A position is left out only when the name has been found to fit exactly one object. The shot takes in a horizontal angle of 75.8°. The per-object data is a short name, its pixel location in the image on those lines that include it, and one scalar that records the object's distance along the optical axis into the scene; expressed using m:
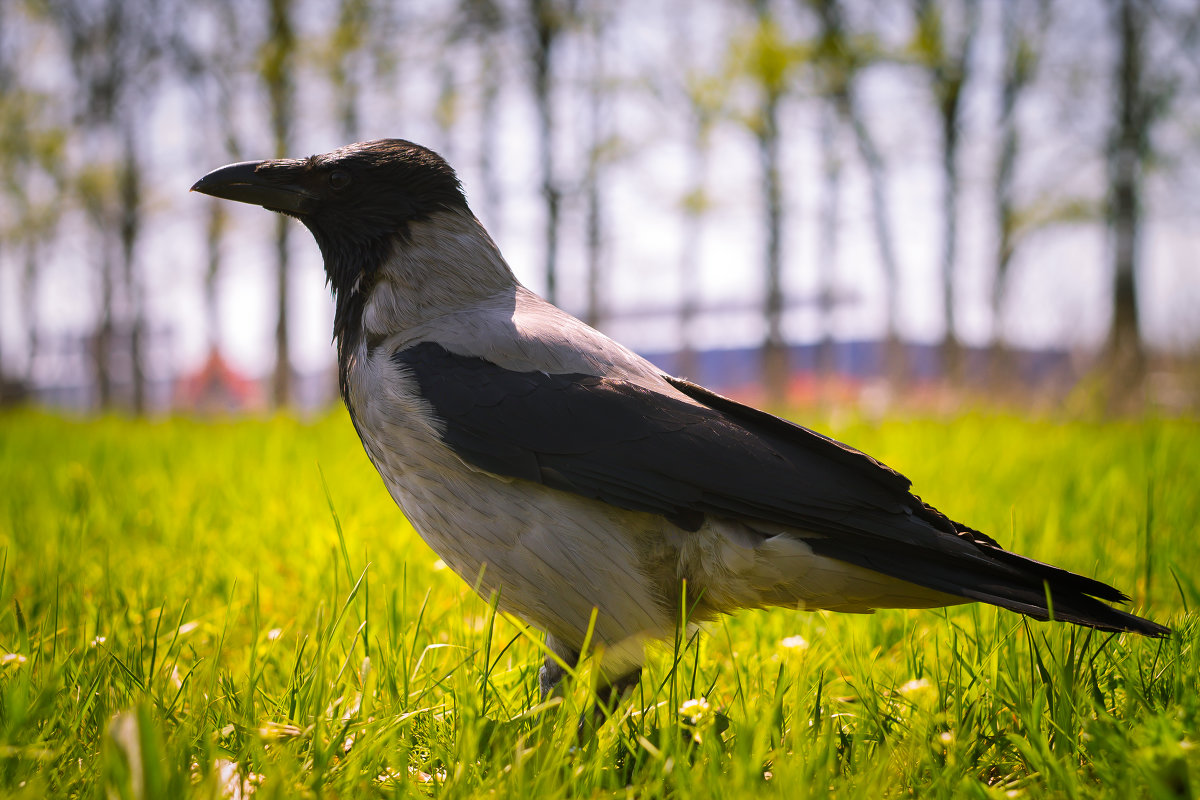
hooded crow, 2.06
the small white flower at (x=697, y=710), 1.78
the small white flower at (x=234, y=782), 1.51
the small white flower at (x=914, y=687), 1.87
